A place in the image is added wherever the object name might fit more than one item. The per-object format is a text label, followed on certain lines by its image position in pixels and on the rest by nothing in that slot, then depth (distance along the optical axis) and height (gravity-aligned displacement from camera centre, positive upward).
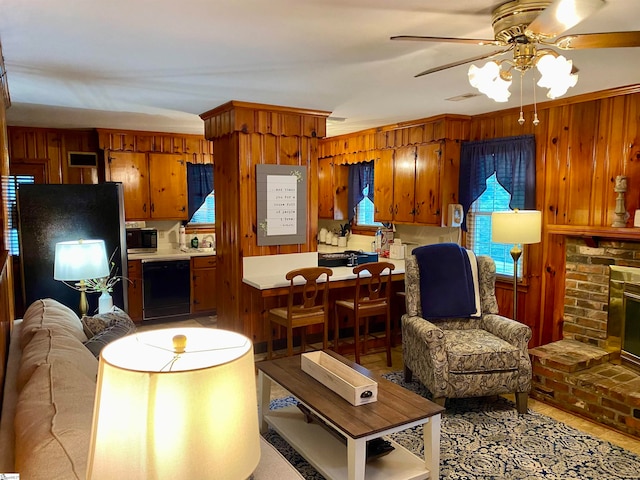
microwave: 5.82 -0.43
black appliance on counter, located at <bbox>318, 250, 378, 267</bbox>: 4.83 -0.57
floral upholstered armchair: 3.17 -1.07
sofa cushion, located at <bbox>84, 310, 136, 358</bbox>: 2.45 -0.73
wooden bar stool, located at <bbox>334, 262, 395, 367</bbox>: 4.13 -0.90
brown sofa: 1.12 -0.61
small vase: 3.34 -0.71
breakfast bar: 4.04 -0.67
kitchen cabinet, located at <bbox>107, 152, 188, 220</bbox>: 5.66 +0.29
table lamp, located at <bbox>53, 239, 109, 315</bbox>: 3.06 -0.37
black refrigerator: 4.00 -0.17
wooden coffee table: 2.13 -1.06
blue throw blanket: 3.64 -0.62
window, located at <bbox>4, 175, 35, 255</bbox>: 3.78 -0.05
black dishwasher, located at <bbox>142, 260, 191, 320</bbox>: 5.61 -1.03
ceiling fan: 1.66 +0.67
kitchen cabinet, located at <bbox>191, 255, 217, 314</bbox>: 5.91 -1.00
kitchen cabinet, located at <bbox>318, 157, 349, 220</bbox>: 6.54 +0.24
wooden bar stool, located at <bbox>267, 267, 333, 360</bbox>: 3.84 -0.91
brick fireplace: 3.09 -1.15
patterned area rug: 2.57 -1.48
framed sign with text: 4.24 +0.01
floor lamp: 3.72 -0.17
